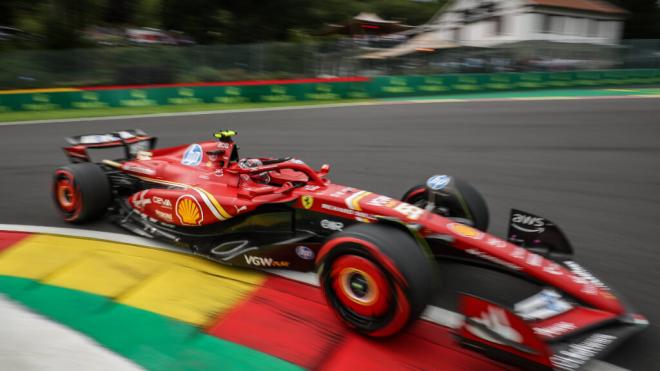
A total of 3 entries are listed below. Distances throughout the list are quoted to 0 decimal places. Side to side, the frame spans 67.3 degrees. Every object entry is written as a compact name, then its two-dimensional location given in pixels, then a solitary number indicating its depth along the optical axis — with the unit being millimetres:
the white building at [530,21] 31000
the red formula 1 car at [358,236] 2922
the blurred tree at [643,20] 38062
